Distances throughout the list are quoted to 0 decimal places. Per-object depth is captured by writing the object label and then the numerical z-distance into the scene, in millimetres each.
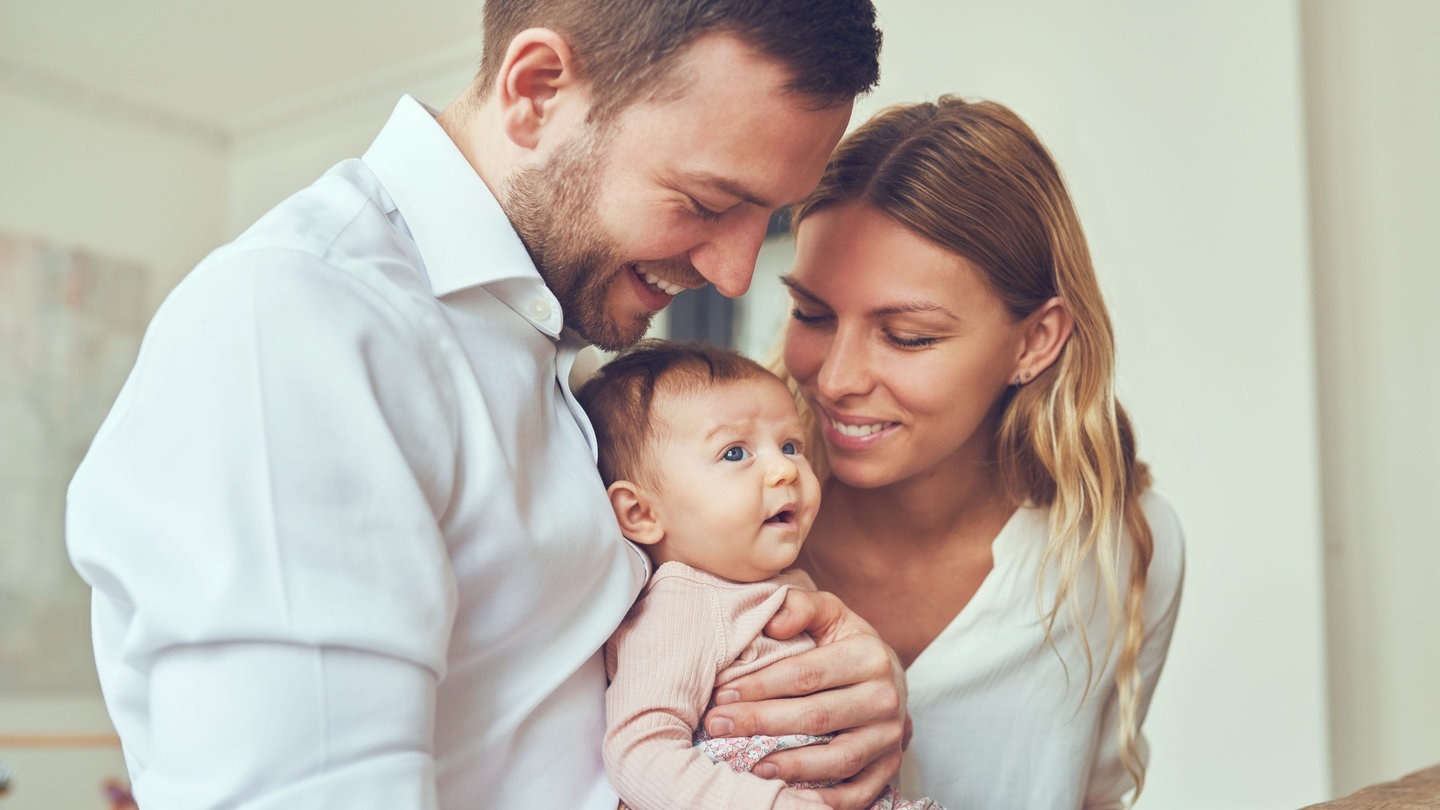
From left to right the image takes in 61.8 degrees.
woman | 1645
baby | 1077
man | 772
